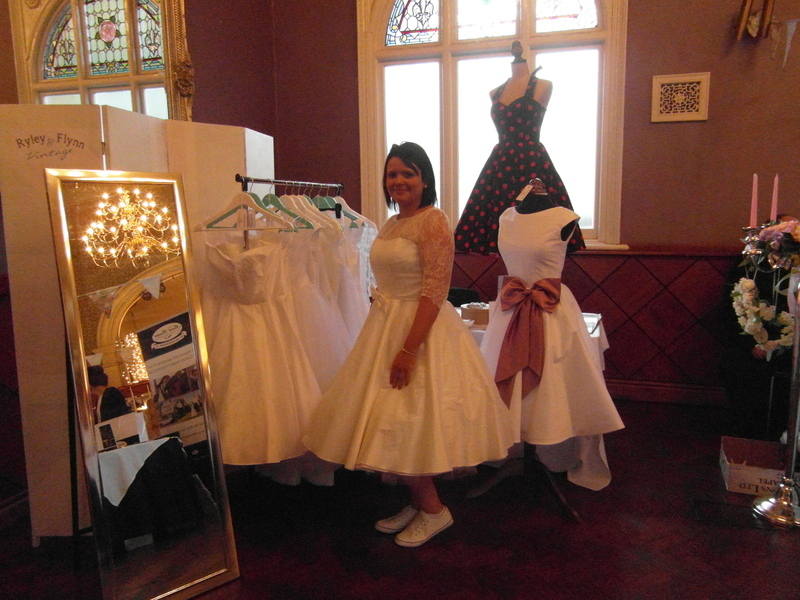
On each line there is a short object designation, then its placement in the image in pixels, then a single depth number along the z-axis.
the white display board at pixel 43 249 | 2.06
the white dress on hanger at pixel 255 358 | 2.15
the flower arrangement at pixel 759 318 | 2.74
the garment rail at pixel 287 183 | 2.34
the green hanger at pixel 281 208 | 2.41
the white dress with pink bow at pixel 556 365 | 2.27
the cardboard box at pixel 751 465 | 2.59
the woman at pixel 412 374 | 1.95
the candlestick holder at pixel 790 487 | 2.36
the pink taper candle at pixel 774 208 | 2.25
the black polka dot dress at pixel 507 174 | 2.42
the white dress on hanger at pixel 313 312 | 2.41
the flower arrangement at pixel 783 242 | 2.26
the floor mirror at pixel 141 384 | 1.82
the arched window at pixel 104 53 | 2.22
